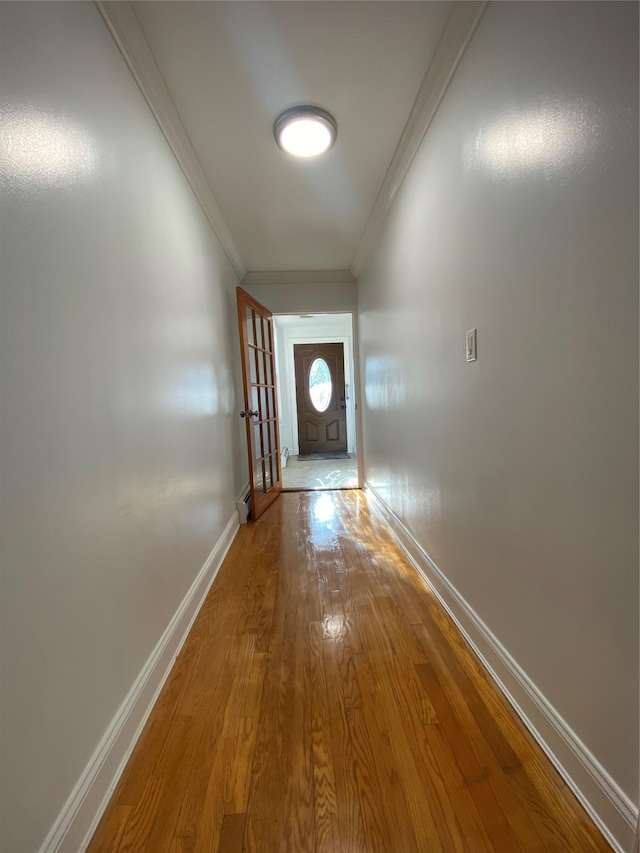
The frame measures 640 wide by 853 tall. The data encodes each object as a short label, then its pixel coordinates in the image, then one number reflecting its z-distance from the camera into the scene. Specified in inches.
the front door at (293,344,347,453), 263.7
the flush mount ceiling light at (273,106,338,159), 62.6
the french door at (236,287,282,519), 115.0
